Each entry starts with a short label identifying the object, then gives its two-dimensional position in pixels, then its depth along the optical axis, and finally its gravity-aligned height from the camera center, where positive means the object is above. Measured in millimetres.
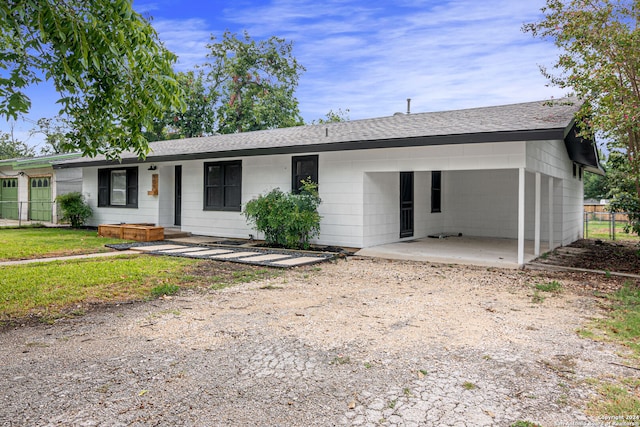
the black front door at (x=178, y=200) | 14422 +230
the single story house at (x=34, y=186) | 17453 +893
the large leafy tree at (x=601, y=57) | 7824 +2907
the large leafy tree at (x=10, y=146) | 36781 +5120
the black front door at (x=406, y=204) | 11500 +98
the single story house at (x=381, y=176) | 8602 +856
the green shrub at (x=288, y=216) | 9656 -191
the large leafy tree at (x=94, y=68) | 4012 +1476
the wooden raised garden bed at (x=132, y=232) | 11844 -718
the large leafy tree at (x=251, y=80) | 25859 +7821
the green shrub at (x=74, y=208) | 15320 -54
